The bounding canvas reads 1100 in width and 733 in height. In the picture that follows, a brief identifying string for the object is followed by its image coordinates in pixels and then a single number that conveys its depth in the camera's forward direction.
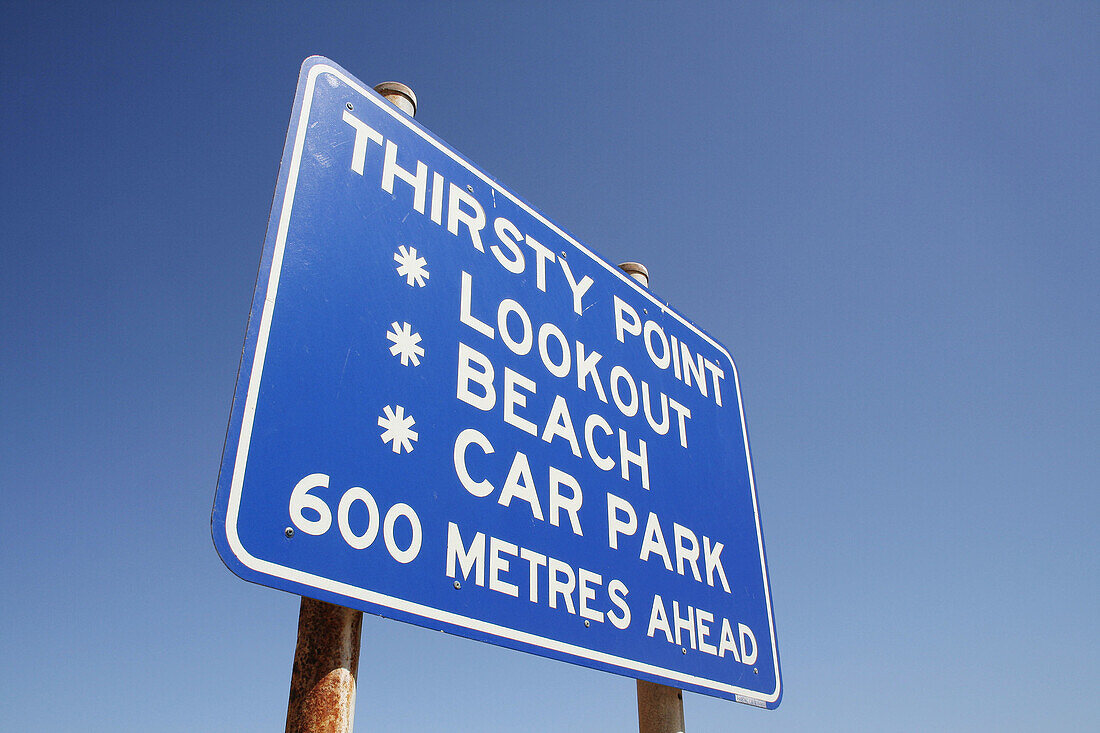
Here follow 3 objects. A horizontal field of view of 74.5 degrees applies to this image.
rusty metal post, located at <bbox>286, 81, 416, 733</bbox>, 0.94
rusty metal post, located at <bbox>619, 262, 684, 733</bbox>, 1.71
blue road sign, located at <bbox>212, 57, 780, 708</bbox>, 1.04
